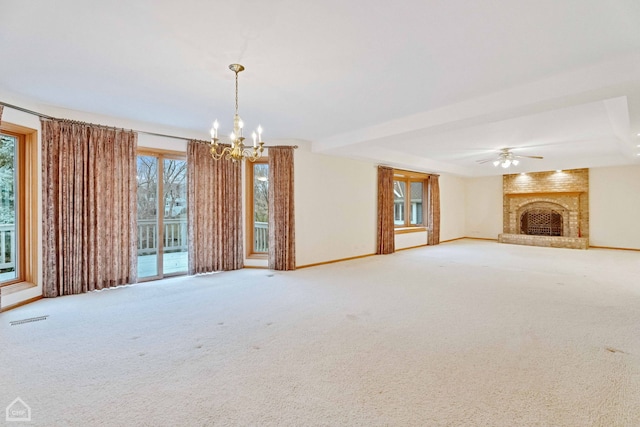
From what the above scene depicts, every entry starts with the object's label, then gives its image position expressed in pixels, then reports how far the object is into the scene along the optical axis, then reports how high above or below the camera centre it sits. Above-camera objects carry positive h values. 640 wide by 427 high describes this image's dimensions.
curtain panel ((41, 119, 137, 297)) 3.93 +0.08
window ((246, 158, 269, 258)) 6.02 +0.15
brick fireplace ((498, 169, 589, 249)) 8.78 +0.03
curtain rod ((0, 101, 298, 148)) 3.48 +1.24
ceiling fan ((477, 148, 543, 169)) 6.78 +1.22
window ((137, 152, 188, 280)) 5.04 -0.05
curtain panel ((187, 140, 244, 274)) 5.15 +0.01
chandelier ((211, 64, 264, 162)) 2.92 +0.70
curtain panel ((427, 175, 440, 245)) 9.16 +0.00
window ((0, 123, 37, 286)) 3.85 +0.24
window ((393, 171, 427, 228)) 8.92 +0.37
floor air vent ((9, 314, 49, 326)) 3.11 -1.11
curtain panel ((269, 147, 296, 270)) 5.74 +0.01
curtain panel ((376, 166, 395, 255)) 7.47 -0.04
